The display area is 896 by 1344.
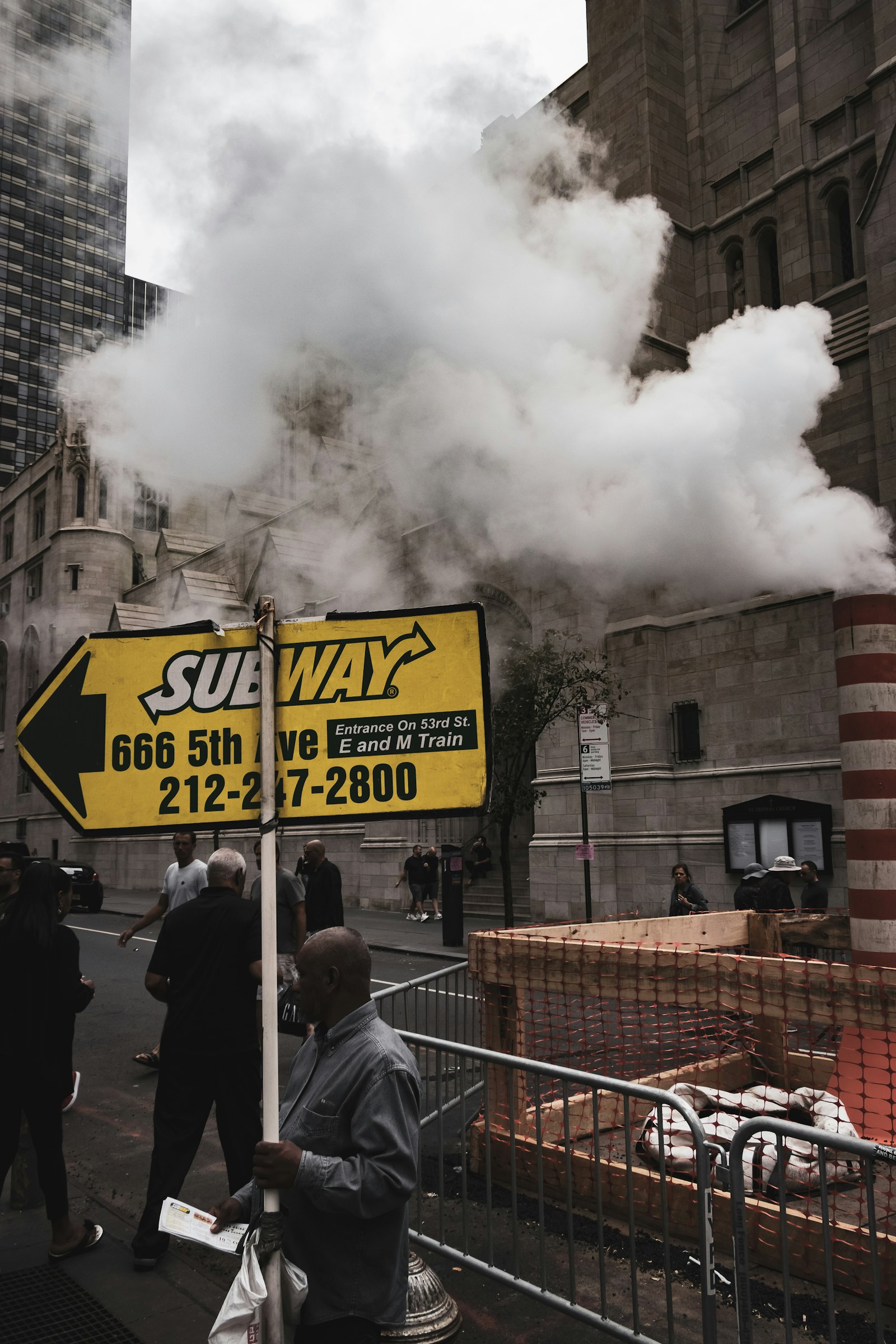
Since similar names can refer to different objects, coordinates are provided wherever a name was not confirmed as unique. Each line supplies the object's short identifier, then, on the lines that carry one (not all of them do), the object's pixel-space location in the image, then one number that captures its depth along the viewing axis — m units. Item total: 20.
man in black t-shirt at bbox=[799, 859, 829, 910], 11.16
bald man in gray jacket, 2.04
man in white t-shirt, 7.07
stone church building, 15.39
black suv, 22.39
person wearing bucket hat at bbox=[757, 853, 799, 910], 9.72
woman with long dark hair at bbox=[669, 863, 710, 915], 10.53
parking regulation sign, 13.40
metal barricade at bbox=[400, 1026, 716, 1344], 3.07
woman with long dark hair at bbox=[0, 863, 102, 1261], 3.89
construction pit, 3.79
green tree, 15.32
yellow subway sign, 2.44
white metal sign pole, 2.04
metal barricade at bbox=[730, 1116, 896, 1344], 2.50
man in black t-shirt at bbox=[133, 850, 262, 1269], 3.89
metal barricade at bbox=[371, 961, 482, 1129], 5.13
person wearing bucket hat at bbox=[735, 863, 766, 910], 10.65
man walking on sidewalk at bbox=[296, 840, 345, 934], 8.09
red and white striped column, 5.27
